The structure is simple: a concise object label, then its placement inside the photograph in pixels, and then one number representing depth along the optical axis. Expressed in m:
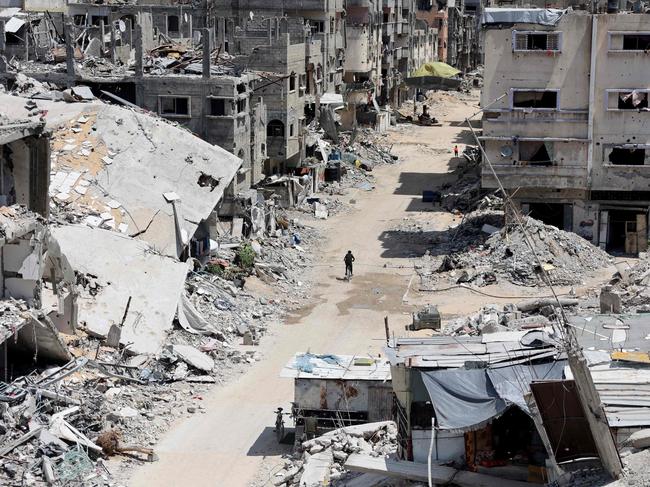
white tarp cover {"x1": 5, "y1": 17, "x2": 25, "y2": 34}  69.19
